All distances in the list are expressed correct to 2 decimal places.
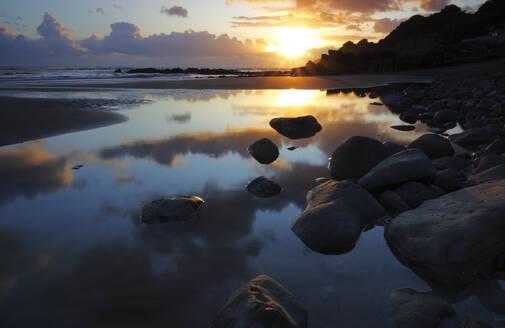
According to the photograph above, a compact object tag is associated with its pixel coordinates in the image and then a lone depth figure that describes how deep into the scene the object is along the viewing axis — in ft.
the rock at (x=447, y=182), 11.41
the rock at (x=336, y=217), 9.15
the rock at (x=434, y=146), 16.24
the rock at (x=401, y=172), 11.50
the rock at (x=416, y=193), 10.75
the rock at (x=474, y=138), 19.72
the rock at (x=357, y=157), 14.14
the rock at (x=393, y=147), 16.24
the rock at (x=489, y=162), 12.57
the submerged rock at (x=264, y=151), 17.67
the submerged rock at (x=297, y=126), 24.73
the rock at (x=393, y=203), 10.77
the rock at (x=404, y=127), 26.17
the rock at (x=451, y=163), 14.38
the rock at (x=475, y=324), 5.74
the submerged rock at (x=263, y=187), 12.81
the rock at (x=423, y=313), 5.92
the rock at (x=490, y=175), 11.34
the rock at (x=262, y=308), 5.41
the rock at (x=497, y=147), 15.35
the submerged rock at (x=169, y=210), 10.51
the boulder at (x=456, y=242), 7.41
